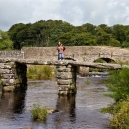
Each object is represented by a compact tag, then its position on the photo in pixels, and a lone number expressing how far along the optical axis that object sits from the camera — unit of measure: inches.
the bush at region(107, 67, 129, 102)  599.7
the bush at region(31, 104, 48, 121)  606.4
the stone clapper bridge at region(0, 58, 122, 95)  863.1
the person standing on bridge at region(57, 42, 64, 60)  954.7
